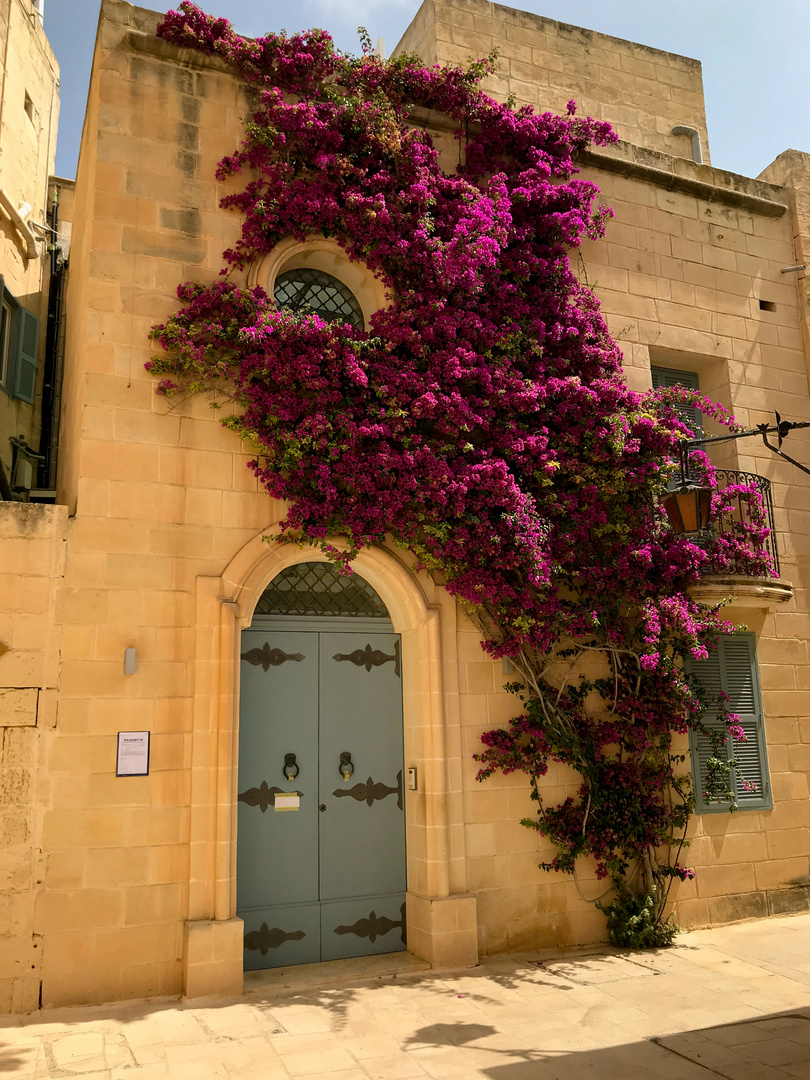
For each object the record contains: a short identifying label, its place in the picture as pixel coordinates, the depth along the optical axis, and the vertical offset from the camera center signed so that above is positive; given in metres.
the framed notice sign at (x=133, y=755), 5.80 -0.03
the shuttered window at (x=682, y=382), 9.08 +3.71
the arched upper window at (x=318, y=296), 7.45 +3.87
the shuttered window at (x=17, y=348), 9.17 +4.36
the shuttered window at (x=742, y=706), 8.06 +0.26
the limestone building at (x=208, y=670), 5.66 +0.57
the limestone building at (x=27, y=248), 9.40 +5.97
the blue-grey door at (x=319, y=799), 6.41 -0.41
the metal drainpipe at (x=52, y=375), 10.63 +4.65
